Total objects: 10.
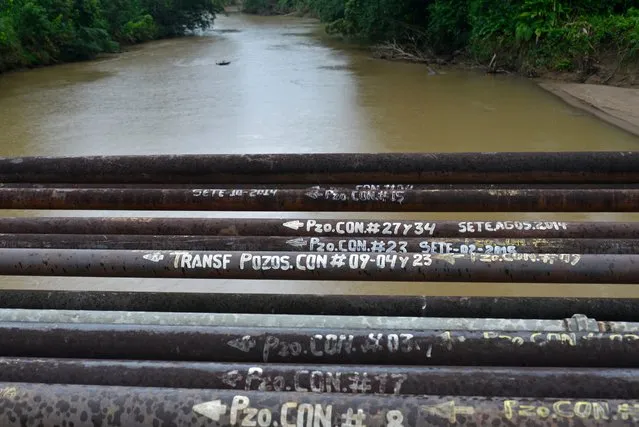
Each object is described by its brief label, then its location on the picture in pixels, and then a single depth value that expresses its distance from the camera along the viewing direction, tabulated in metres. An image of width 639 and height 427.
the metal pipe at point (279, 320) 1.36
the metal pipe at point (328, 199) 1.98
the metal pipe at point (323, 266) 1.60
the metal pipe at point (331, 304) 1.56
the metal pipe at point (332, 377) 1.15
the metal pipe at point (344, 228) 1.94
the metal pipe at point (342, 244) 1.78
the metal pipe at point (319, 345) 1.26
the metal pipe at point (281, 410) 1.01
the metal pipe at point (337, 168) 2.06
